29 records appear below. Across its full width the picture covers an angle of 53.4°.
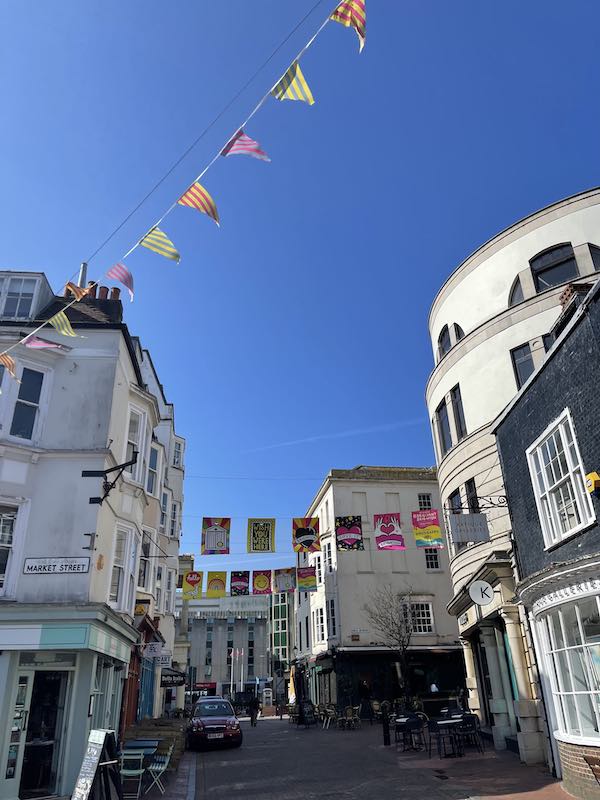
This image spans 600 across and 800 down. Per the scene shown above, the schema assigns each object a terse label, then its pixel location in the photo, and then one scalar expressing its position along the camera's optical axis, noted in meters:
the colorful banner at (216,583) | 26.56
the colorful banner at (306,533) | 26.20
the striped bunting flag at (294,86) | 7.86
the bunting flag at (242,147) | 8.58
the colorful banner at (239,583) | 26.24
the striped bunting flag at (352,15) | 7.59
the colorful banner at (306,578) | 32.72
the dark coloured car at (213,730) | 19.16
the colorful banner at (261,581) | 26.42
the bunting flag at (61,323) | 11.39
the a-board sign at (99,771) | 7.94
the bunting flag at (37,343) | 12.18
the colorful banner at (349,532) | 26.75
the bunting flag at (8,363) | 12.00
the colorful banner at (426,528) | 21.52
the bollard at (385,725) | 18.23
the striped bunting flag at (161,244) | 9.84
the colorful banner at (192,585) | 26.45
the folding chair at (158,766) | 11.49
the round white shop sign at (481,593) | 13.85
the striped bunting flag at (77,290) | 10.80
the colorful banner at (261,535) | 23.70
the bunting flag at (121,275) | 10.87
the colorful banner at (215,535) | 22.94
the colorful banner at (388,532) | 23.16
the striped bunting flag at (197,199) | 9.12
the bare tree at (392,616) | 33.31
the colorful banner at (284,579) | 31.83
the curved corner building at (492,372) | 16.03
